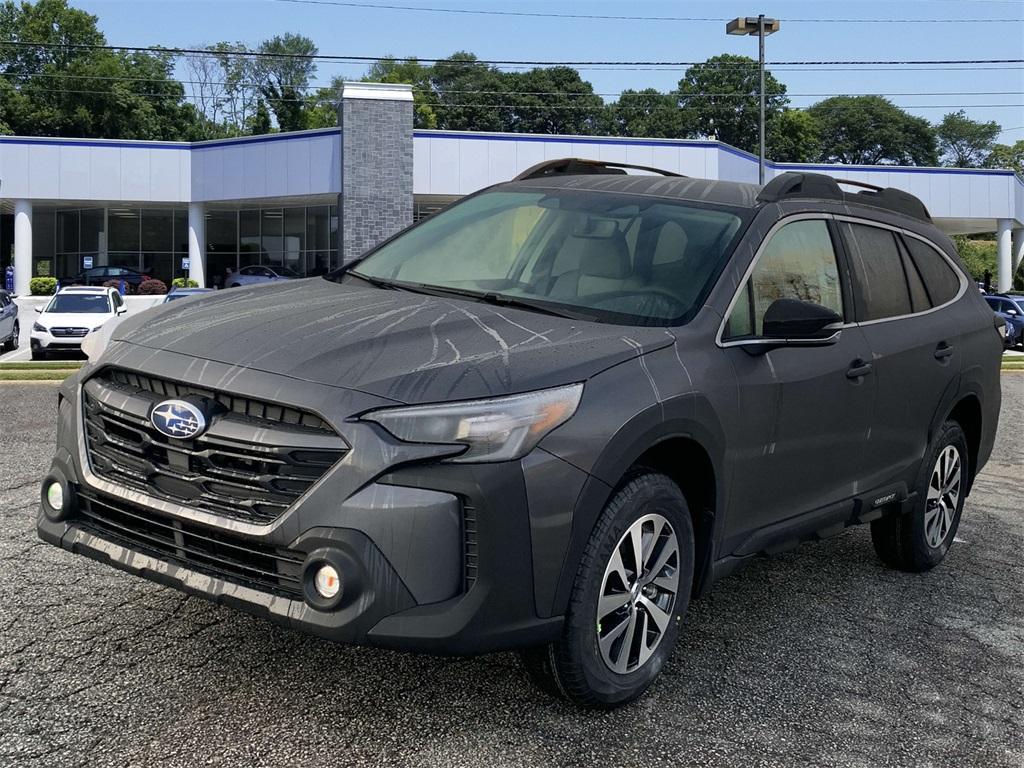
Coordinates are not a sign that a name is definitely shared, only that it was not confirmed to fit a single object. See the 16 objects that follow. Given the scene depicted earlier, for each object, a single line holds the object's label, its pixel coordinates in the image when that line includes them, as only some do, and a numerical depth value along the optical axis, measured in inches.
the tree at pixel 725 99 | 4008.4
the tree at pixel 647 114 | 4040.4
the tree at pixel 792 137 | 4106.3
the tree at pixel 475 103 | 4033.0
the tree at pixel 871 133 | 4532.5
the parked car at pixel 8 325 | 950.4
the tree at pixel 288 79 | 3954.2
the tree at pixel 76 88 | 3011.8
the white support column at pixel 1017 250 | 2294.5
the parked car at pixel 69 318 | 848.3
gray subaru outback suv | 117.5
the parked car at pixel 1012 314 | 1197.1
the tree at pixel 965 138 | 4965.6
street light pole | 1195.9
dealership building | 1343.5
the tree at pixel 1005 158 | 4980.3
